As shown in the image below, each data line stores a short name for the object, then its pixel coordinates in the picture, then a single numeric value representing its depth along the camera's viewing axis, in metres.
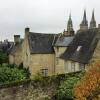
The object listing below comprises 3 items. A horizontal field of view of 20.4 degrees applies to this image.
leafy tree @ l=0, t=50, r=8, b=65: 51.28
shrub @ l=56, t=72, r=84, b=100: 21.70
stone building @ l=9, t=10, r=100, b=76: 33.28
